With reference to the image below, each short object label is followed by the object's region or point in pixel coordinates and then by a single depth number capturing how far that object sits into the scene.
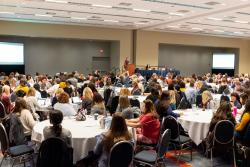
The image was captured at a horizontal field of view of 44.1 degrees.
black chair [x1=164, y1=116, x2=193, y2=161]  5.58
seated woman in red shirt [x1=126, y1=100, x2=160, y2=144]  5.37
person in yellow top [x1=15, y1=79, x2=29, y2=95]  9.45
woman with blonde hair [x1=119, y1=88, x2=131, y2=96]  8.22
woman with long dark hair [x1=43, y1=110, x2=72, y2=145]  4.36
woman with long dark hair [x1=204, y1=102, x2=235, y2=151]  5.44
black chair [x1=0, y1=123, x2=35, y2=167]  4.66
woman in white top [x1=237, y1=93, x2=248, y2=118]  7.14
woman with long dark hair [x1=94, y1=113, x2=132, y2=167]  4.06
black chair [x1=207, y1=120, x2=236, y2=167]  5.21
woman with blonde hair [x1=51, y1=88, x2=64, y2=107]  8.07
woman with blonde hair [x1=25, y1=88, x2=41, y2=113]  7.59
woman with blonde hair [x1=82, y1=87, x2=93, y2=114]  7.92
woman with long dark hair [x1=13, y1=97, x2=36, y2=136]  5.48
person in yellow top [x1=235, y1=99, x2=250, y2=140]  5.32
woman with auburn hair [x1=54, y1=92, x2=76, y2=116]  6.50
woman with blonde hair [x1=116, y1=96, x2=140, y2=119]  6.44
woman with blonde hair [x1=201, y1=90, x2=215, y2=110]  8.37
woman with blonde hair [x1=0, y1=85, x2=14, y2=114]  7.57
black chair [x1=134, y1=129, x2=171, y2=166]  4.40
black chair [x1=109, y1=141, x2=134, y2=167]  3.84
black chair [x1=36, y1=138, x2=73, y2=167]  4.05
